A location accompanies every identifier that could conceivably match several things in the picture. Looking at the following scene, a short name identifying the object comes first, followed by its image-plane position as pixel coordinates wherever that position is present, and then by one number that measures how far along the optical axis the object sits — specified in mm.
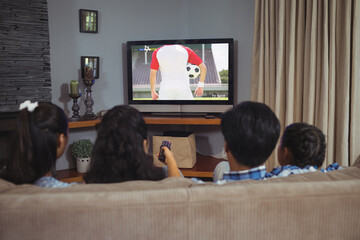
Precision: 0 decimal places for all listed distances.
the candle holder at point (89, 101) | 3012
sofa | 821
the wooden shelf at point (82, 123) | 2795
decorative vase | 2980
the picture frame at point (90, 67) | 3010
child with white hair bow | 1012
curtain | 2193
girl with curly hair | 1137
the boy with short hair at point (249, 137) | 1206
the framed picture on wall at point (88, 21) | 3073
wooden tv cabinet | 2870
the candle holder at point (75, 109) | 2946
